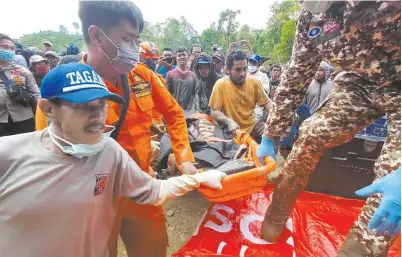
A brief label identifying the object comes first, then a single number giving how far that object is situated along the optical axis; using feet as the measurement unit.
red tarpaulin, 6.64
